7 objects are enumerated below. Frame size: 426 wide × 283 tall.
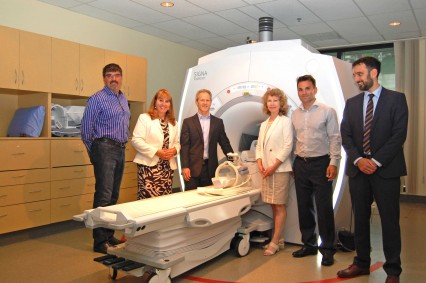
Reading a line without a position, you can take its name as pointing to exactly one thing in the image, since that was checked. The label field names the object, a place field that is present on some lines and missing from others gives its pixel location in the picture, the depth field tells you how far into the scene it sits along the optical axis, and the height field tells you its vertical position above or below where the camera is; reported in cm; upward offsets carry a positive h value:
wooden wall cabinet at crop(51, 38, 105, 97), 396 +79
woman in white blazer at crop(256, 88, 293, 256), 301 -11
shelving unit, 351 +1
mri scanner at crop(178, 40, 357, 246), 305 +51
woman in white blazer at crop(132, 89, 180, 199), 306 -4
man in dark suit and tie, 237 -9
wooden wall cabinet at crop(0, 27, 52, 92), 352 +77
